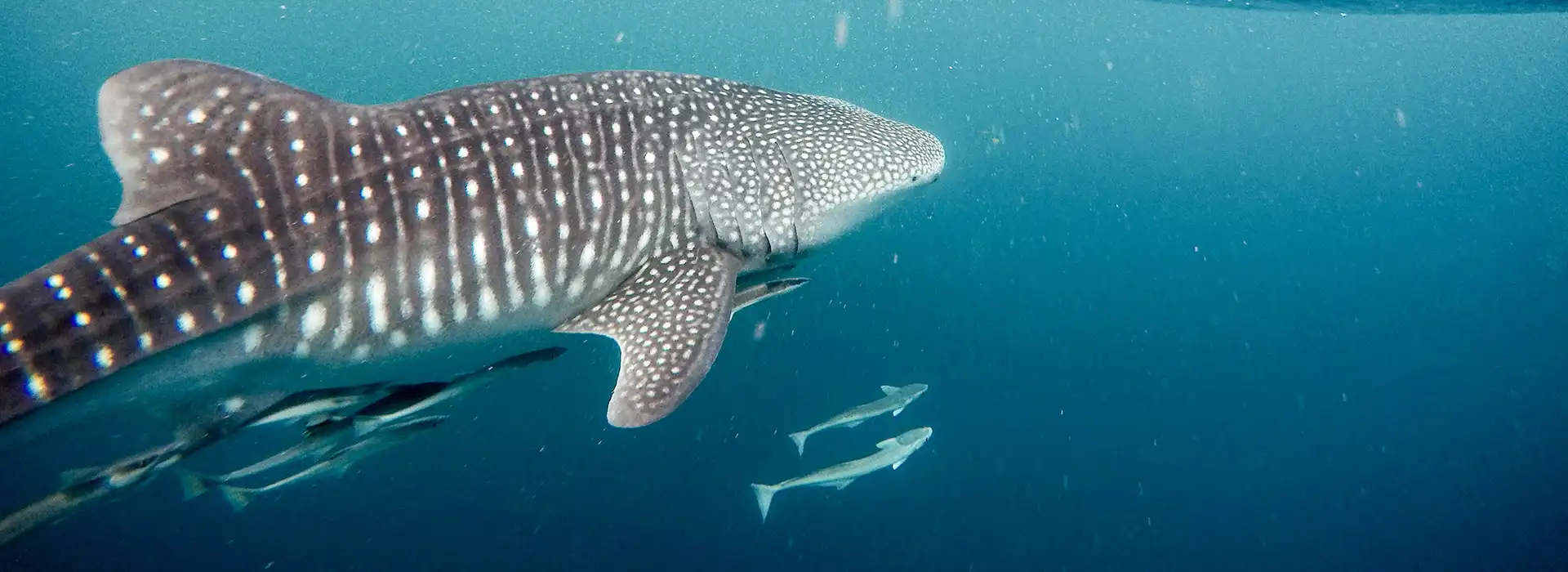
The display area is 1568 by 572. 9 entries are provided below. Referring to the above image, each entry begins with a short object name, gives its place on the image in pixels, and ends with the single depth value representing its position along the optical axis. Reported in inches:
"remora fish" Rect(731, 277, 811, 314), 166.9
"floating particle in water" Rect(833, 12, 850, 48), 1775.8
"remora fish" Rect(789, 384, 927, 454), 297.9
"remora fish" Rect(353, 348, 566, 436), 158.7
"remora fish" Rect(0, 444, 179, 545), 129.0
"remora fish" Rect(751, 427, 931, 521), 296.4
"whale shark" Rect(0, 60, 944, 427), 120.6
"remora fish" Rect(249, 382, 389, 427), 149.9
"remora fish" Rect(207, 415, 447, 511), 189.9
